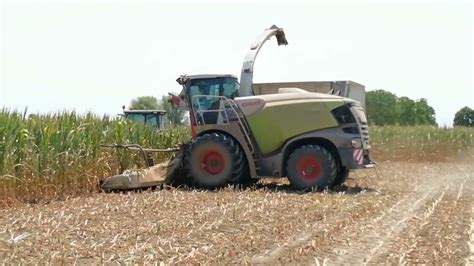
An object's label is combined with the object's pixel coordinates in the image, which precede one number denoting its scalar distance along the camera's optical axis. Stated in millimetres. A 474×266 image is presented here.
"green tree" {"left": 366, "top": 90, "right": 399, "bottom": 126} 72488
